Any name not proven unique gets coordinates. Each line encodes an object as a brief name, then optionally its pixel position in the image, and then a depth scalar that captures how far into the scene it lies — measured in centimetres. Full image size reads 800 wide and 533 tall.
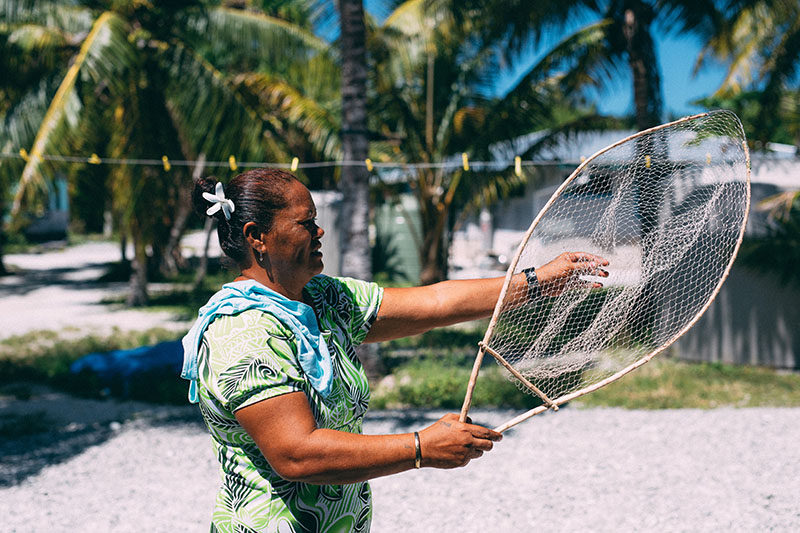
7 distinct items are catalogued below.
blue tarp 769
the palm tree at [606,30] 895
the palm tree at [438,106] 1065
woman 149
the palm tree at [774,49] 902
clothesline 648
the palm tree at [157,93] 895
